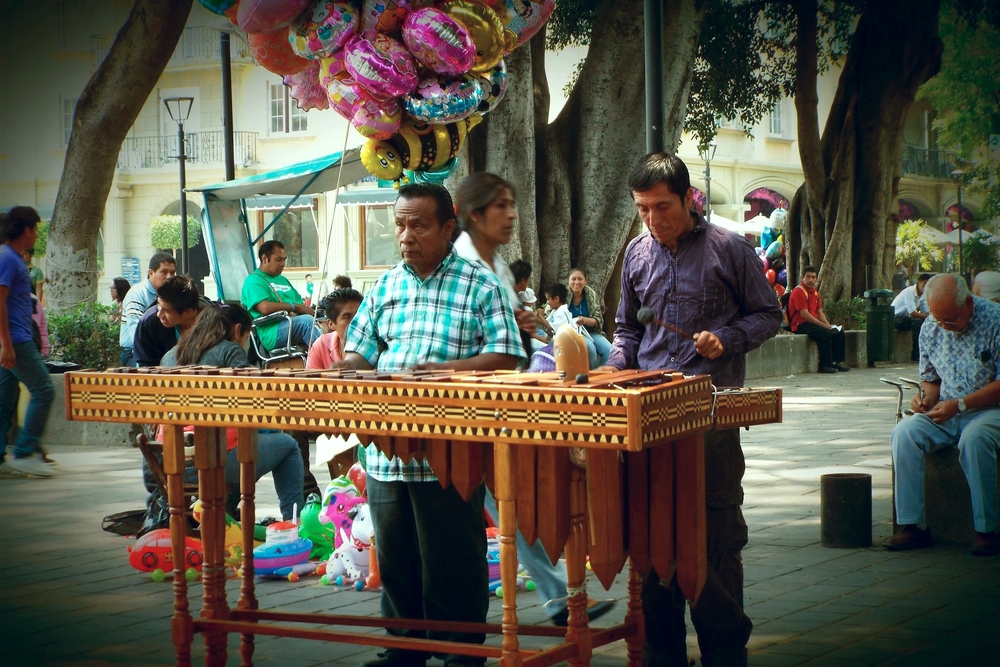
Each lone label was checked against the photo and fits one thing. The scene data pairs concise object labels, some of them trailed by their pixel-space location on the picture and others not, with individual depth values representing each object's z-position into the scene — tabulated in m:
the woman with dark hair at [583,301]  11.56
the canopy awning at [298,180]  12.18
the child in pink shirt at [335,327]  7.52
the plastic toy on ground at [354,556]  5.93
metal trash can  18.78
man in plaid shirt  4.31
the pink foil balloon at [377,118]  6.51
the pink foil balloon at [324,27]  6.18
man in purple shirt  4.12
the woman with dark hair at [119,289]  14.66
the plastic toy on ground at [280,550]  6.18
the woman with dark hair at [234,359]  6.36
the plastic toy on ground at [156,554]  6.20
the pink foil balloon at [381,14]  6.29
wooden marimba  3.52
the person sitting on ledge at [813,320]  18.11
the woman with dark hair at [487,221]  4.79
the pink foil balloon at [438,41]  6.12
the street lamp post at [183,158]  17.26
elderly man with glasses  6.21
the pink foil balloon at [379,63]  6.24
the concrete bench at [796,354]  16.59
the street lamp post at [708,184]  31.25
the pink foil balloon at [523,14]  6.74
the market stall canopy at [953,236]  40.28
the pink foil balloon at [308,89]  7.02
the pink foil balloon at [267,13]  6.05
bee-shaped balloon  6.86
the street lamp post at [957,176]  33.26
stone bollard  6.49
